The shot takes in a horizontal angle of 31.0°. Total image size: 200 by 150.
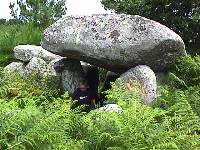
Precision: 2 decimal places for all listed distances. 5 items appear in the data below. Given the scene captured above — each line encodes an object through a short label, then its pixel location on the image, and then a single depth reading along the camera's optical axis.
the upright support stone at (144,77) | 7.46
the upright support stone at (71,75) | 8.96
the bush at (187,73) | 7.33
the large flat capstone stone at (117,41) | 7.96
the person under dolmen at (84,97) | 7.34
